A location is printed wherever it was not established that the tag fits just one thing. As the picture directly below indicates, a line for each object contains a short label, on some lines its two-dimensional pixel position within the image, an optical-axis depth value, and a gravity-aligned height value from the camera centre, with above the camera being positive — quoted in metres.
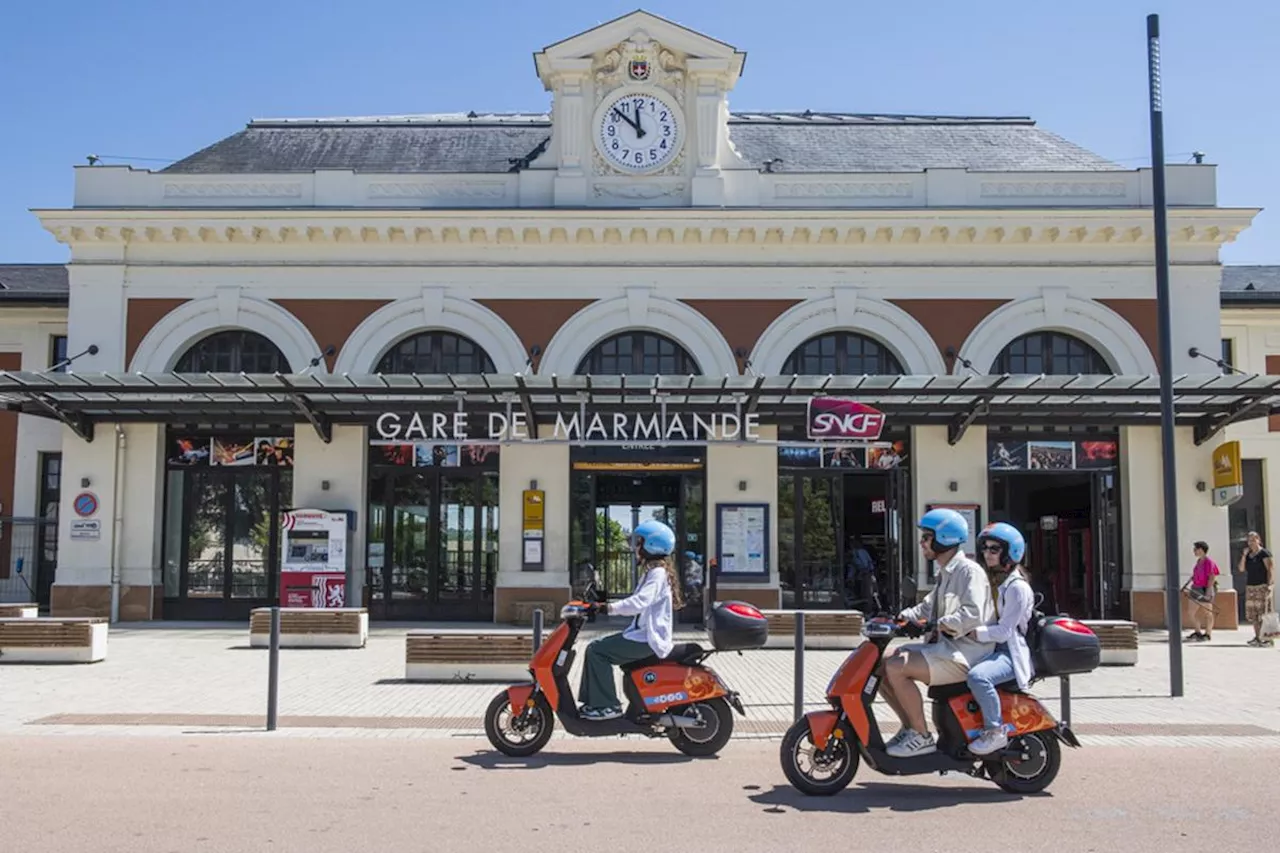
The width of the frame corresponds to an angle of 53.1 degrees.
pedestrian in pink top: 19.83 -0.80
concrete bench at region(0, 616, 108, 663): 15.55 -1.29
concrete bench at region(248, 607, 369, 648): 17.77 -1.29
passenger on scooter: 7.82 -0.60
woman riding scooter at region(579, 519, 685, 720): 9.19 -0.71
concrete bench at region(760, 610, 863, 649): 17.89 -1.26
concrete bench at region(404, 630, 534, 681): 13.77 -1.28
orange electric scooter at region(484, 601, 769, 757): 9.13 -1.15
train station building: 22.19 +3.49
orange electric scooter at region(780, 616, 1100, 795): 7.87 -1.22
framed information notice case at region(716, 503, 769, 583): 22.00 -0.07
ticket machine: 21.42 -0.37
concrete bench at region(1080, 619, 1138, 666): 15.81 -1.26
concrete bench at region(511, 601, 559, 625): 21.81 -1.26
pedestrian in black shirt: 19.25 -0.64
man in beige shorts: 7.93 -0.70
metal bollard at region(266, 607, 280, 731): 10.73 -1.26
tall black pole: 13.29 +2.40
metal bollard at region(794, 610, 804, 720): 10.56 -1.15
